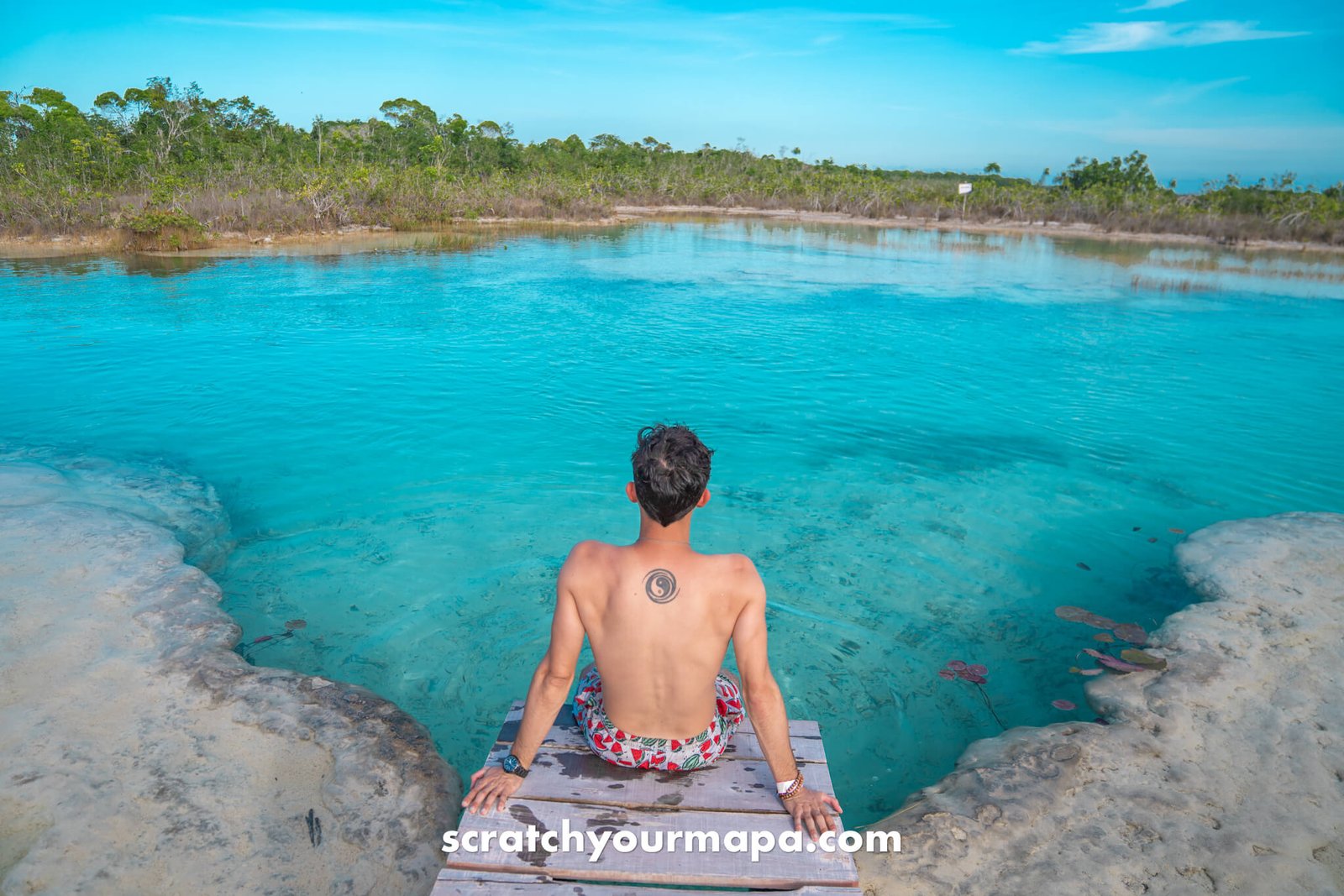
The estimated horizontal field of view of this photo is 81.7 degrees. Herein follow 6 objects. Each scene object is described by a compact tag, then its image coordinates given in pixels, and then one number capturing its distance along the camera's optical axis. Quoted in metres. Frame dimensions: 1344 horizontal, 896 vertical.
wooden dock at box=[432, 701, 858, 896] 2.08
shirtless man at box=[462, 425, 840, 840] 2.23
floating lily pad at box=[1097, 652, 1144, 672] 3.81
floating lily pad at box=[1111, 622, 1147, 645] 4.41
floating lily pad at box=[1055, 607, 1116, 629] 4.71
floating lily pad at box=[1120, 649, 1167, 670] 3.80
